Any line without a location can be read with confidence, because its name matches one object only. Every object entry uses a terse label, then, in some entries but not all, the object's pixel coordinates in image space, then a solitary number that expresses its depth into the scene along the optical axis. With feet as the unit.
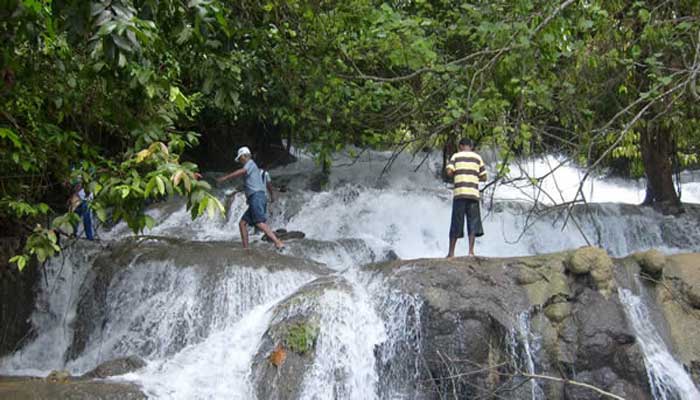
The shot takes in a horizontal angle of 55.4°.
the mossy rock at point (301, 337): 22.31
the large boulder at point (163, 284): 27.40
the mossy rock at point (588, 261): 23.84
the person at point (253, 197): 31.01
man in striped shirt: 26.91
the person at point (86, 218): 34.05
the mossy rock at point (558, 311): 23.26
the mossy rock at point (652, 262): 24.79
